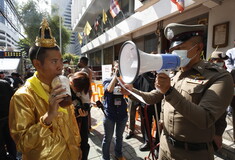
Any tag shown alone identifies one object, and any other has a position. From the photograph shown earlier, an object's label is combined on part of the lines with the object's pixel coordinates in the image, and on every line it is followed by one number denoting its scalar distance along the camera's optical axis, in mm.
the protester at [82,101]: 2283
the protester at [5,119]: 2424
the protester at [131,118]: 3863
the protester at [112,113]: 2510
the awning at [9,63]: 9348
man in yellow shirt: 1021
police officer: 1050
